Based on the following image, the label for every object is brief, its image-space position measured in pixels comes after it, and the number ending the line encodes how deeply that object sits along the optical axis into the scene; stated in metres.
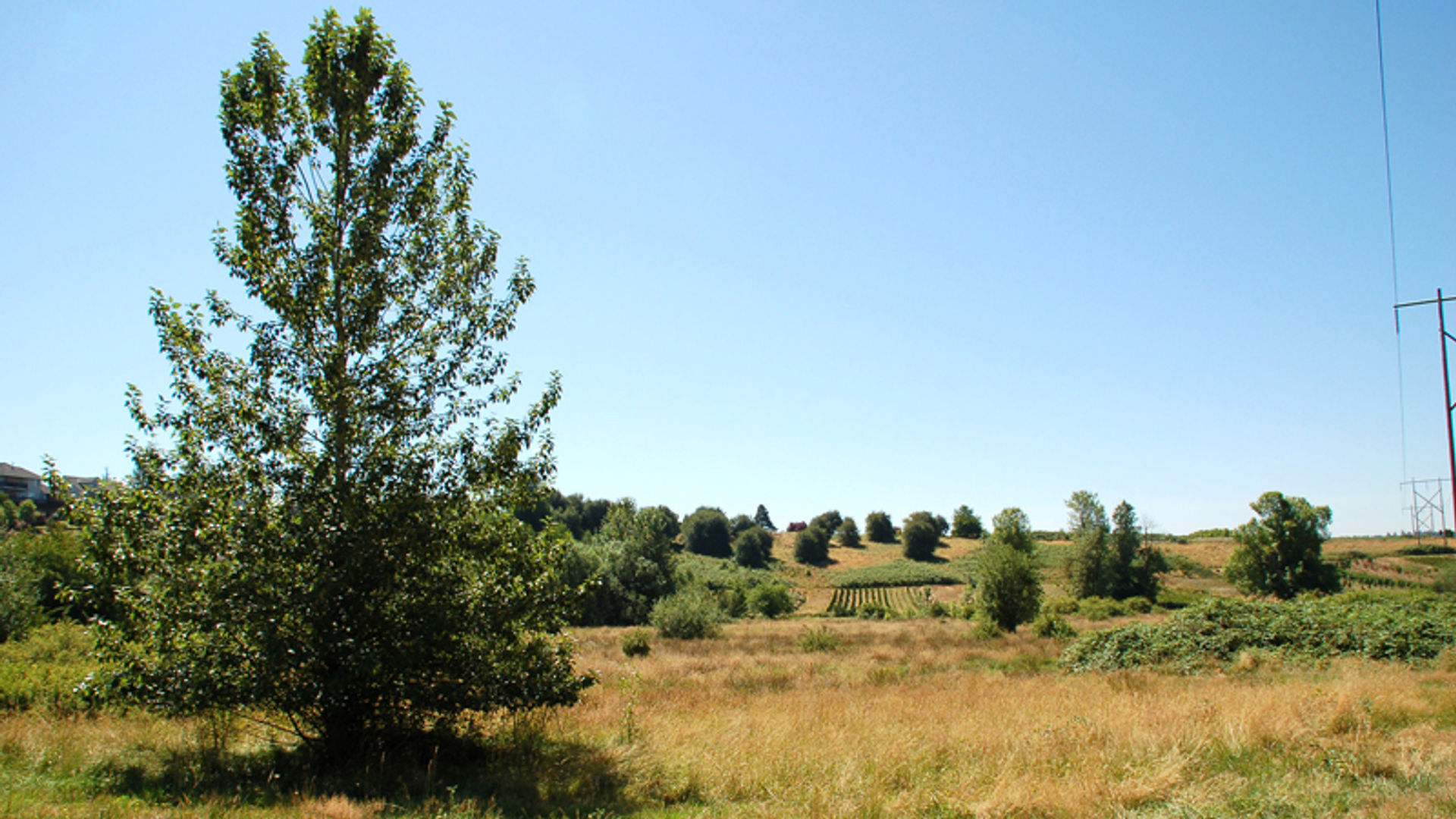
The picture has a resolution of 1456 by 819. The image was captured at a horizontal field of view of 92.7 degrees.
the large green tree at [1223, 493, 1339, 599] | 65.50
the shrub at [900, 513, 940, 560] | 116.94
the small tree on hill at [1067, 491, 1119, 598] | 74.56
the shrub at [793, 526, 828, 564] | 118.25
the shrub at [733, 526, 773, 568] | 113.75
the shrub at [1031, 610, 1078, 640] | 34.53
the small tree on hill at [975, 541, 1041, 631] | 38.78
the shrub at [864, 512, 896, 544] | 143.12
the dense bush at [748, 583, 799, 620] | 60.56
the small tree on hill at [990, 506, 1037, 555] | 85.94
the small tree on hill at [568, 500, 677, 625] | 57.66
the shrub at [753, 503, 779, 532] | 185.38
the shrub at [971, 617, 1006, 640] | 34.88
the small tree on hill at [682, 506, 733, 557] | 125.00
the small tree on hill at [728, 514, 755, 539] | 139.01
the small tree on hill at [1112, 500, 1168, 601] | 76.31
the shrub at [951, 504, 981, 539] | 149.62
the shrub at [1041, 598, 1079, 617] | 58.20
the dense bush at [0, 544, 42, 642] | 25.98
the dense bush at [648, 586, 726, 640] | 36.38
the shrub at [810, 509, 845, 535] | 155.88
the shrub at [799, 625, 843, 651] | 31.19
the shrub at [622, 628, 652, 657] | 28.49
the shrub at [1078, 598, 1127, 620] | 54.61
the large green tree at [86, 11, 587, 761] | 7.97
